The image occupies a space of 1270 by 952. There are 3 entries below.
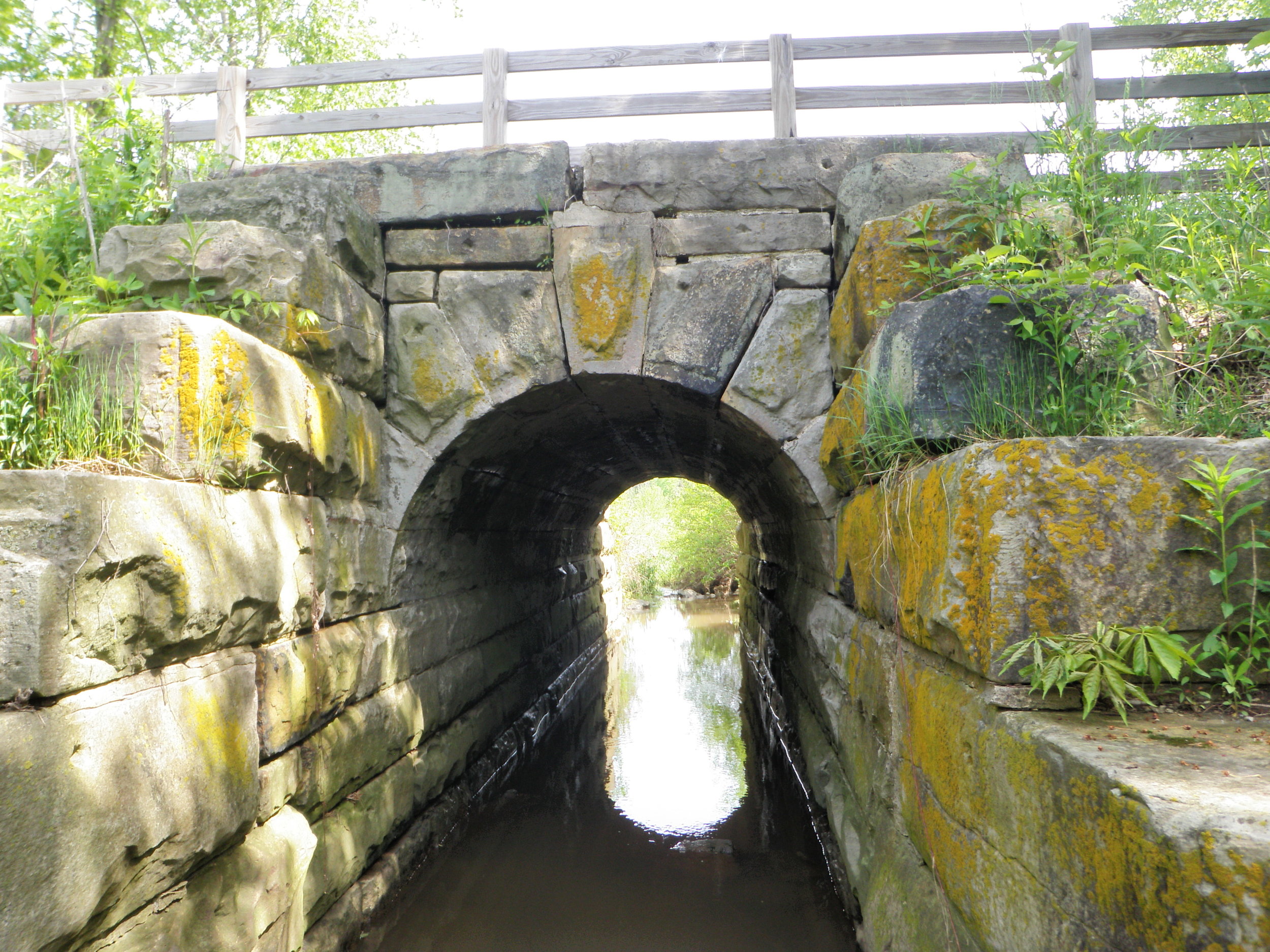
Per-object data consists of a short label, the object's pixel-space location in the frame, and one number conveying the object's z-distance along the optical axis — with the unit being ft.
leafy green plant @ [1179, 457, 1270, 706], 5.13
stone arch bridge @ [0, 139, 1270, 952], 5.11
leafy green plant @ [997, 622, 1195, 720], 4.98
